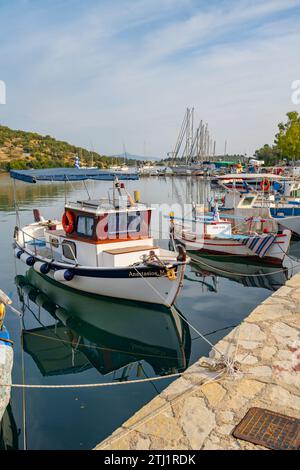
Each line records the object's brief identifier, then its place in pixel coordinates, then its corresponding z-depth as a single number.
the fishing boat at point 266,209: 20.73
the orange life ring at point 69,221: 12.63
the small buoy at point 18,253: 14.89
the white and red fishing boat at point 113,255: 10.70
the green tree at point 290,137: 51.16
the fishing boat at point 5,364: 6.00
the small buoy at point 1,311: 6.65
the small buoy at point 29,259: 13.88
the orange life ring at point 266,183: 23.98
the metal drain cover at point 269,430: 4.53
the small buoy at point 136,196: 12.46
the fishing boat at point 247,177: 21.56
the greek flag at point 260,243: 16.30
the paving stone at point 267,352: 6.54
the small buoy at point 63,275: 11.94
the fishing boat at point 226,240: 16.34
